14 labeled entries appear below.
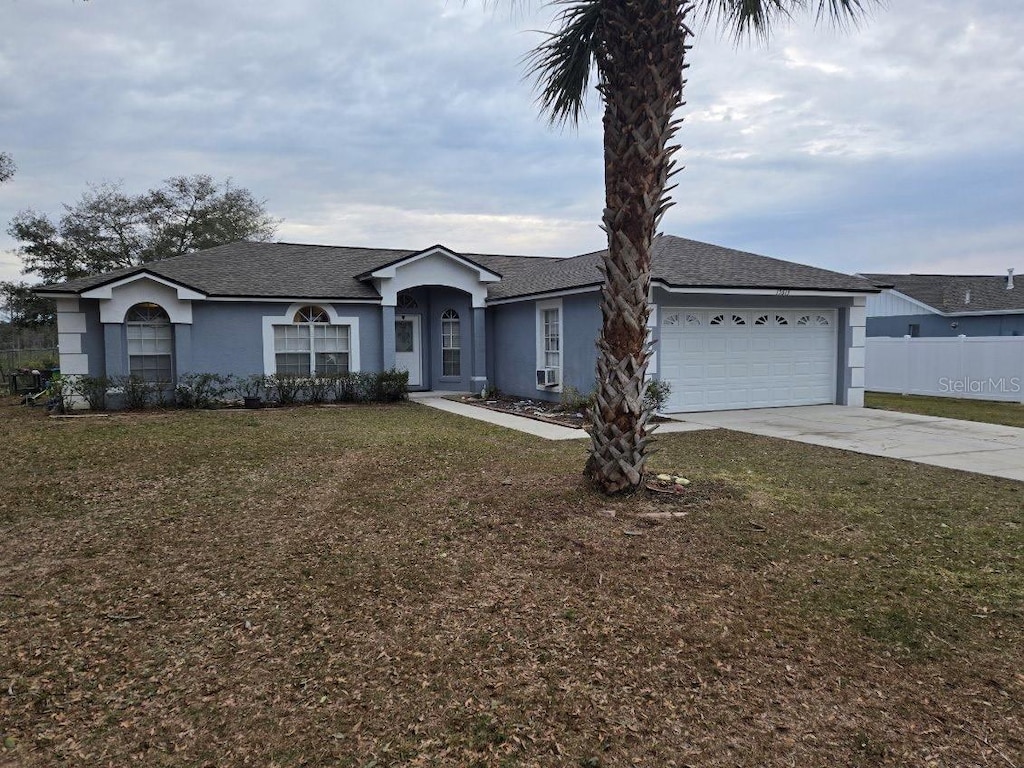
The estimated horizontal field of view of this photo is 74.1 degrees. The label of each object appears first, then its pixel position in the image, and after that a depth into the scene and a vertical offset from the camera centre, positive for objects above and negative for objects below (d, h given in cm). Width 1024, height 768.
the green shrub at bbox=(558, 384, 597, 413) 1434 -121
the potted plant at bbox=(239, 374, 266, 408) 1658 -96
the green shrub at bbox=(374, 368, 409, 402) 1739 -100
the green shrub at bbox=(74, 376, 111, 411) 1512 -89
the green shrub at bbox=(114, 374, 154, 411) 1555 -95
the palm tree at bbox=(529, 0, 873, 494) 651 +155
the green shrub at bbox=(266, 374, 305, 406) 1686 -101
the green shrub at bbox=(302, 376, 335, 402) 1730 -103
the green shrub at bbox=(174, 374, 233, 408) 1594 -101
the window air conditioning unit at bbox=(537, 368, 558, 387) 1623 -76
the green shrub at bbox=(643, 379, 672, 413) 1311 -95
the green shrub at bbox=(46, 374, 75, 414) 1502 -91
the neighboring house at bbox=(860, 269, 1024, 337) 2666 +138
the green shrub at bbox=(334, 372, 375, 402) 1752 -105
